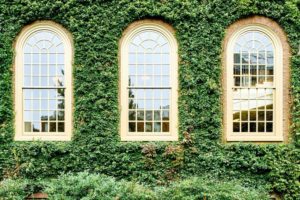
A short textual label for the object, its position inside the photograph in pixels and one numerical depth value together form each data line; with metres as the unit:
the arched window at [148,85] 11.38
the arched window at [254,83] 11.37
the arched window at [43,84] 11.38
